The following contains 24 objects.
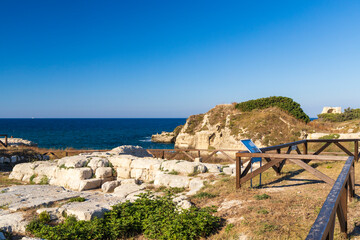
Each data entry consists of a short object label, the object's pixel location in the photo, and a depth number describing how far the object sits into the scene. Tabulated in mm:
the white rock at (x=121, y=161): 12008
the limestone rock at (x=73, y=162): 11876
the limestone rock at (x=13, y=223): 5648
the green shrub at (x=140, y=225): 5074
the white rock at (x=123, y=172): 11806
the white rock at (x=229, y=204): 6162
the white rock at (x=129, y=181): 10922
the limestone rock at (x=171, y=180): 9475
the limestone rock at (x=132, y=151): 14812
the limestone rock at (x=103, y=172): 11648
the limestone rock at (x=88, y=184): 10750
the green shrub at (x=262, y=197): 6441
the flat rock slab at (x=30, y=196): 7015
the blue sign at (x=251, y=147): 7168
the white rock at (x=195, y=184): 8502
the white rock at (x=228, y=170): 10080
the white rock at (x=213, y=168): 10539
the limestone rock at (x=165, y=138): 52656
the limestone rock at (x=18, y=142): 27894
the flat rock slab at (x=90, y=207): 6172
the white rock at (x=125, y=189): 9039
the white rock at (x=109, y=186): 10363
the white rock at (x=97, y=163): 11995
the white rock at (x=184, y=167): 10391
